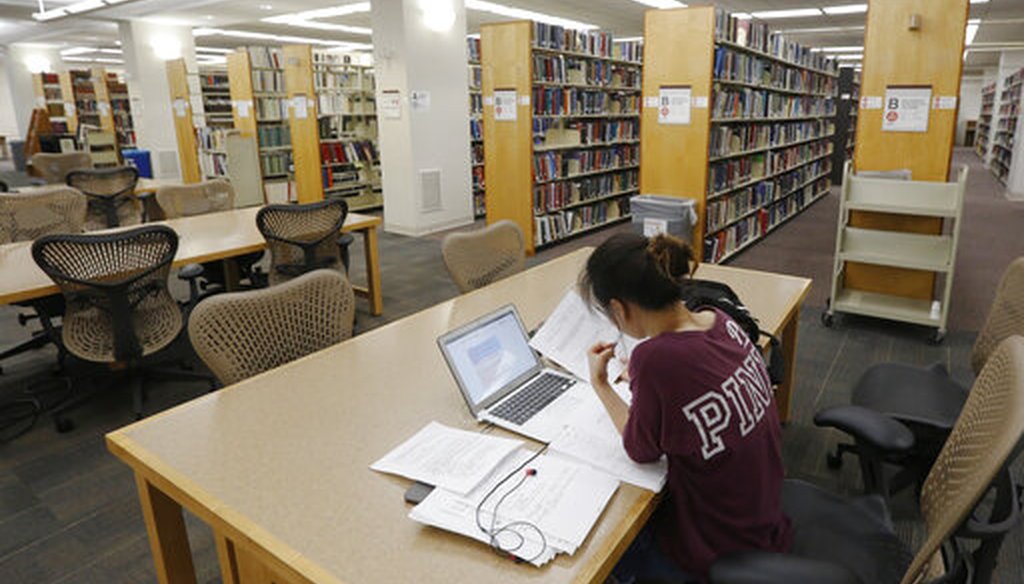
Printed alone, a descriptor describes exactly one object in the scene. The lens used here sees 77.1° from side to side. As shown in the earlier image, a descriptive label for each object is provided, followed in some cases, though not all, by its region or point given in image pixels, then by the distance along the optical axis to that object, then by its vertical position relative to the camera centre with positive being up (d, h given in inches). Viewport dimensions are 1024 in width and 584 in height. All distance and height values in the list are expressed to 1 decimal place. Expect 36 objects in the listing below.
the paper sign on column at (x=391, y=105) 271.5 +14.2
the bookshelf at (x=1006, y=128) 453.4 -4.7
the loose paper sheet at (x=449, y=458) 48.6 -25.0
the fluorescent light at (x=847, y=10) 369.2 +66.5
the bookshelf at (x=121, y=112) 477.1 +25.0
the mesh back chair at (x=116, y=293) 106.3 -25.0
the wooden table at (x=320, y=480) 41.3 -25.6
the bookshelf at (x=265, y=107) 330.3 +18.4
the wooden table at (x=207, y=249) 109.7 -21.6
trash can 191.0 -24.6
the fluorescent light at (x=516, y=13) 380.2 +76.3
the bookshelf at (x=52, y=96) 536.4 +43.0
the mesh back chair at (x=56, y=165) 273.6 -7.0
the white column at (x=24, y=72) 536.1 +63.3
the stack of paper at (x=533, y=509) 41.8 -25.5
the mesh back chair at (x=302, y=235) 139.8 -20.5
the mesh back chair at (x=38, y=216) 150.2 -16.8
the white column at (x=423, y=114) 266.7 +9.9
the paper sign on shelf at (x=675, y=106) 192.0 +7.3
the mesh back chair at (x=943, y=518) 40.5 -29.5
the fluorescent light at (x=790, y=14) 389.1 +68.4
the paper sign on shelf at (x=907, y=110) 156.3 +3.5
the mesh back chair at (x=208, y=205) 170.4 -17.4
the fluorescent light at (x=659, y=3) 371.2 +73.0
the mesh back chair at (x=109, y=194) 210.1 -15.2
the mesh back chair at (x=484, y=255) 103.7 -19.6
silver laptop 58.6 -23.9
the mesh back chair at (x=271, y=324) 71.2 -21.0
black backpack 67.7 -19.0
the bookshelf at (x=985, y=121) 638.5 +1.4
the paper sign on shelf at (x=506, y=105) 237.0 +11.0
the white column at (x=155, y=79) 383.9 +39.4
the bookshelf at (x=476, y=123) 317.4 +6.5
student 46.4 -20.6
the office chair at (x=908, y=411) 67.7 -35.1
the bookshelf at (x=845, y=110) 446.0 +11.1
